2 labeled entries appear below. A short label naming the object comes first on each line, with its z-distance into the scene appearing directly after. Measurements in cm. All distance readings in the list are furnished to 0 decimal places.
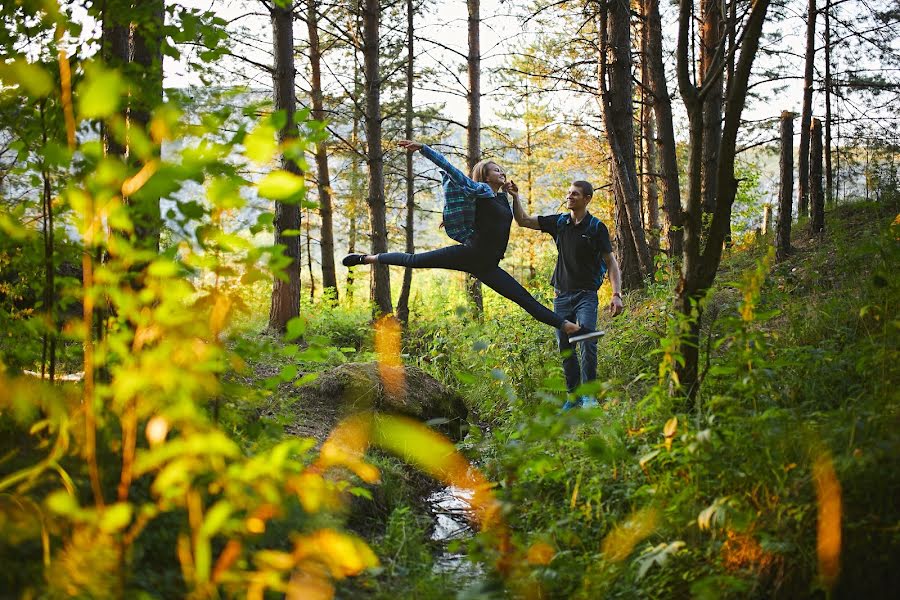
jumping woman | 639
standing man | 611
